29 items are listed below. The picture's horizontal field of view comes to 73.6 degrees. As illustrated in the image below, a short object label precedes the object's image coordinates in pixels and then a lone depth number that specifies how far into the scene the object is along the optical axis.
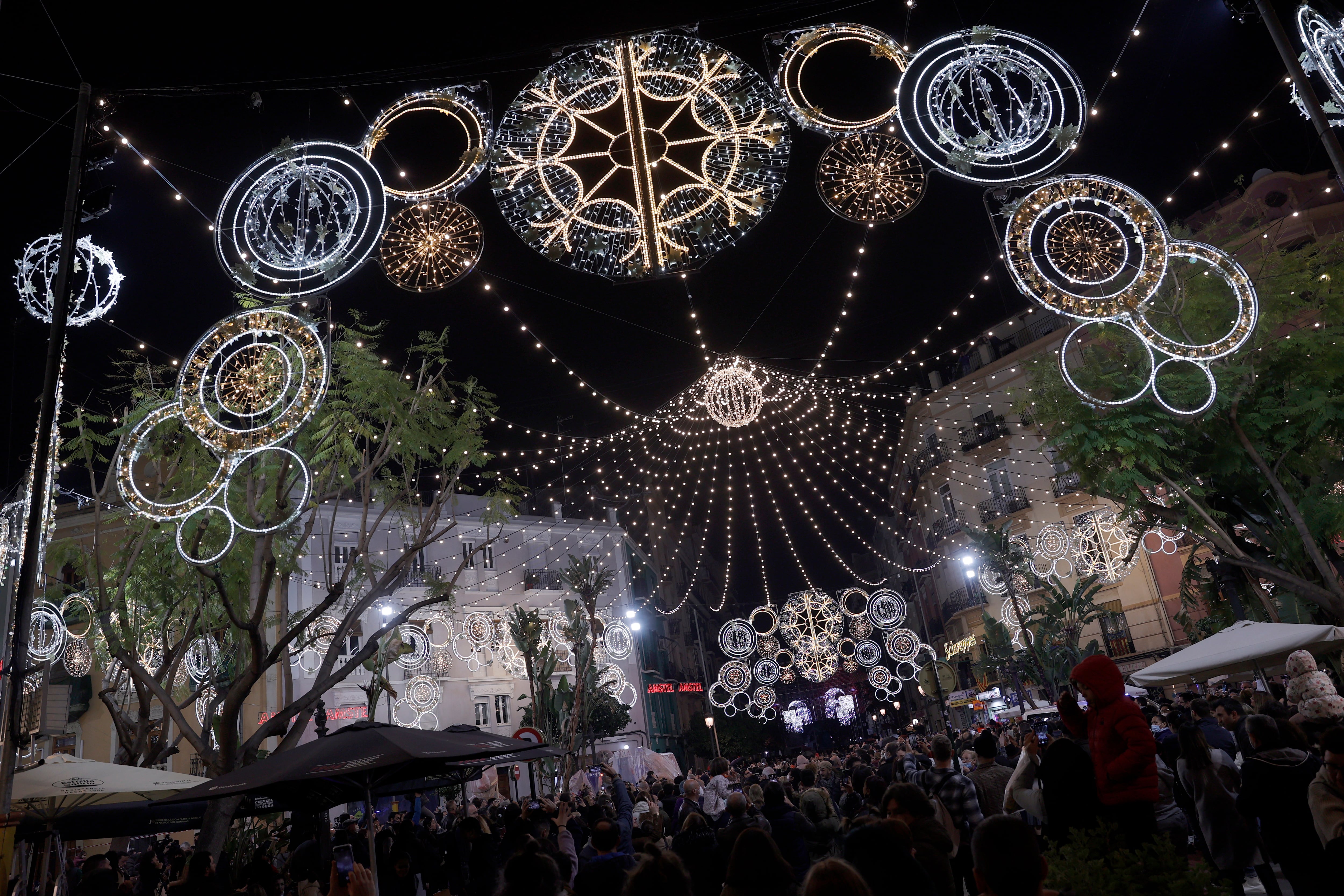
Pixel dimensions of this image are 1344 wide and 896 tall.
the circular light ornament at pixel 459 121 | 7.86
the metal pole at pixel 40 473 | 7.37
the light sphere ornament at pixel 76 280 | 9.96
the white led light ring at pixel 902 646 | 33.62
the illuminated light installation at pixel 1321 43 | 7.98
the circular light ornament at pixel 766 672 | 39.06
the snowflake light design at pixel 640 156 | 7.96
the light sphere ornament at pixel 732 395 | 12.52
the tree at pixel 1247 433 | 13.49
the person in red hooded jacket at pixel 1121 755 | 5.02
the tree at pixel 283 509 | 11.49
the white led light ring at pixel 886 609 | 32.91
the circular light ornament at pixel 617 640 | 32.78
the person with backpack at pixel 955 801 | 6.59
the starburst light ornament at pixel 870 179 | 8.34
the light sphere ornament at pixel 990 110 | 7.30
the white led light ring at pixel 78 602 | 14.59
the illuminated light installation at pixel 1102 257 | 7.71
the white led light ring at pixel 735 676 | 37.75
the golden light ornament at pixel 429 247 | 8.95
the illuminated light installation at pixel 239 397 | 8.21
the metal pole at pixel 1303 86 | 7.34
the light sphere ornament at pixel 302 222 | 7.66
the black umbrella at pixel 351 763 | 7.26
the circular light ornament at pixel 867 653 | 36.59
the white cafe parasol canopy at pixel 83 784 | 9.75
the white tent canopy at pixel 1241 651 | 10.48
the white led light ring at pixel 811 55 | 7.73
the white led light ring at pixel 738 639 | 32.84
